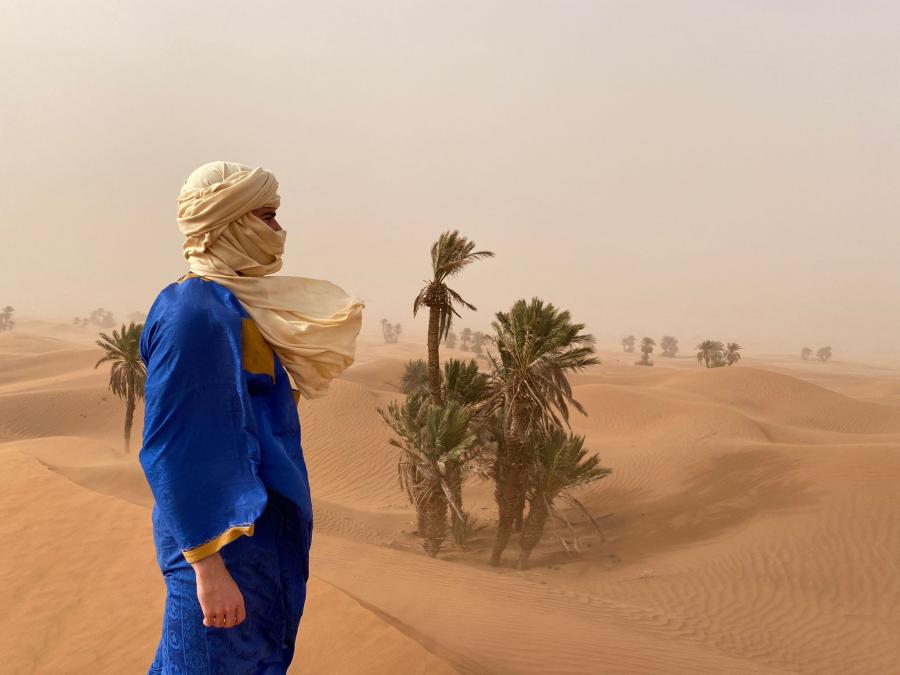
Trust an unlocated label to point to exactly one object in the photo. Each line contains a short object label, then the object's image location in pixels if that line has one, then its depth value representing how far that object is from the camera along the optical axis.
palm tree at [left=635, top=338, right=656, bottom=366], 68.01
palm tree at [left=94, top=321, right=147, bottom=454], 20.48
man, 1.71
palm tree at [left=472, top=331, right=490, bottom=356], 64.59
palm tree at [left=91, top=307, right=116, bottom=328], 113.50
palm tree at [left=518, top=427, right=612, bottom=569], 13.27
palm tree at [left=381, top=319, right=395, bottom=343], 98.53
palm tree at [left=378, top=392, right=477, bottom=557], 12.55
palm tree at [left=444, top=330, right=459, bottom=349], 77.69
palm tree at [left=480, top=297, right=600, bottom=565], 11.67
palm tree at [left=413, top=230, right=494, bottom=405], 14.05
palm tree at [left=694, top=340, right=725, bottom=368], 49.48
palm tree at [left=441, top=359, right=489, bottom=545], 14.25
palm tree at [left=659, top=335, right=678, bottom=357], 93.25
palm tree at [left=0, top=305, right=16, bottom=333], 78.50
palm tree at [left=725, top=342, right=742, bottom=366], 51.21
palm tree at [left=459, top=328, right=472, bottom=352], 78.48
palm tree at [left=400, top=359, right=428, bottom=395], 27.01
